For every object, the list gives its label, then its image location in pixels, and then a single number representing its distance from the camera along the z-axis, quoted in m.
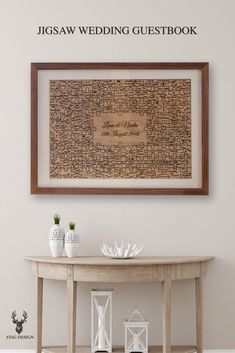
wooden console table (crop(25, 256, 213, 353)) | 4.27
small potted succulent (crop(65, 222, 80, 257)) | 4.50
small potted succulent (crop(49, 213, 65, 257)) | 4.51
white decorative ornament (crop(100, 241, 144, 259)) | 4.46
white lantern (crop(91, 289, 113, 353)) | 4.49
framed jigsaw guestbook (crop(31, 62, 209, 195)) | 4.72
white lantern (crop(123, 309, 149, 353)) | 4.49
